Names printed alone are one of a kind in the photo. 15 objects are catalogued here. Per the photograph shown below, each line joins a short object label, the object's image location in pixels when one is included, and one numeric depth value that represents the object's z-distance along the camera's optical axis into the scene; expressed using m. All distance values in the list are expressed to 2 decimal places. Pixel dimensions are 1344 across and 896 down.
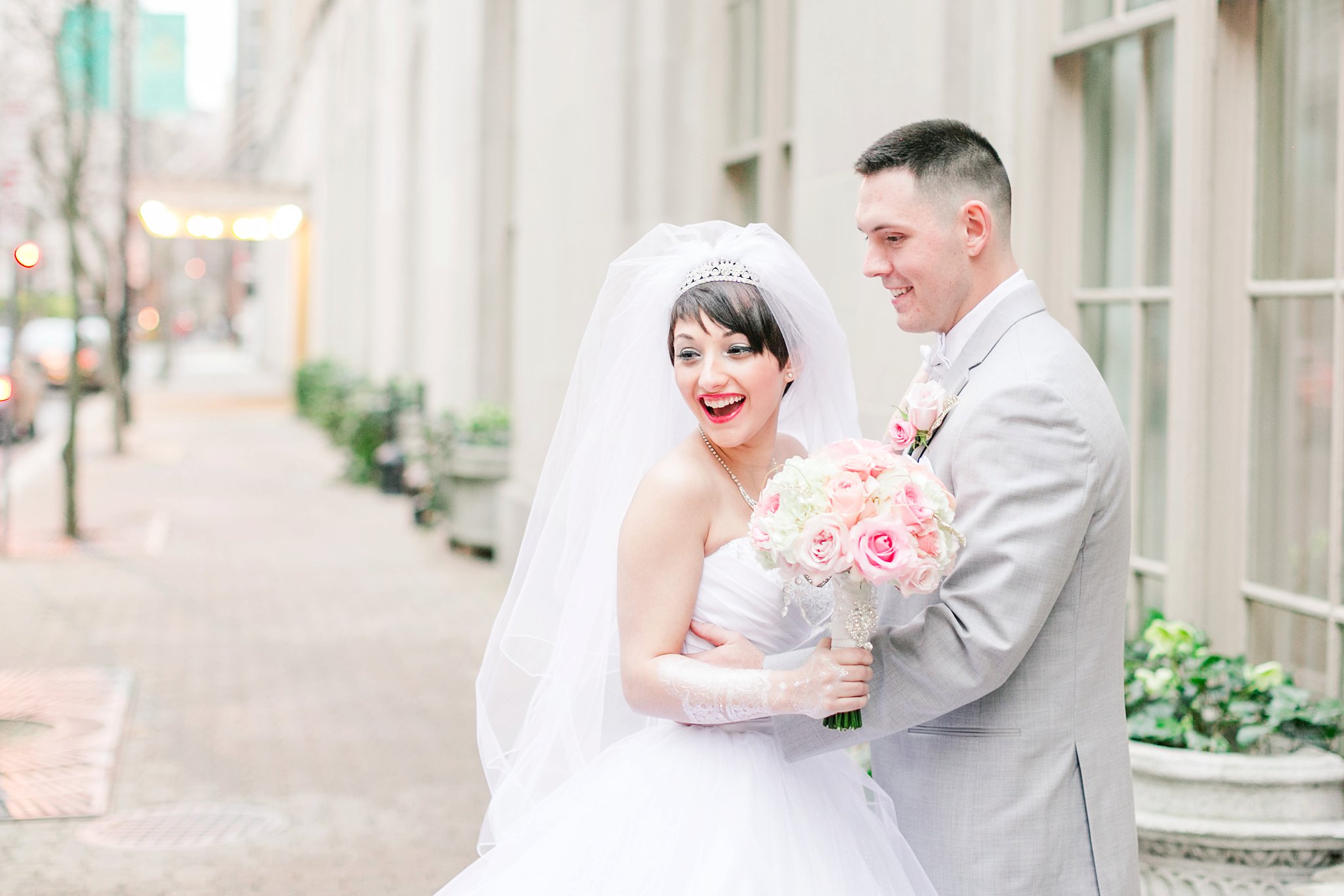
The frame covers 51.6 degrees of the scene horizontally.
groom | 2.58
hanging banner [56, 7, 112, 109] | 14.28
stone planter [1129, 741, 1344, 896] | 3.86
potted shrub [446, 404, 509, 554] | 13.00
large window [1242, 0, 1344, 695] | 4.21
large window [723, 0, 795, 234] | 7.81
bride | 2.86
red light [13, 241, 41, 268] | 8.05
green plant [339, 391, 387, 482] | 18.78
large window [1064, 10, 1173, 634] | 4.92
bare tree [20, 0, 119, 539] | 13.62
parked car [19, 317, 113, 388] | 31.50
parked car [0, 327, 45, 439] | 22.77
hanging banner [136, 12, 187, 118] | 23.11
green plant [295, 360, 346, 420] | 24.70
